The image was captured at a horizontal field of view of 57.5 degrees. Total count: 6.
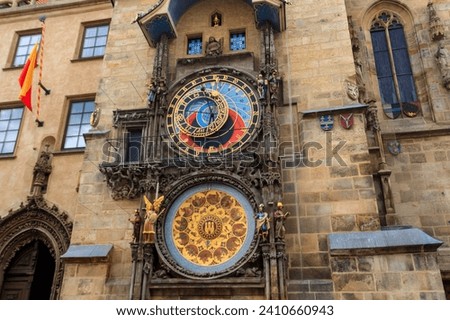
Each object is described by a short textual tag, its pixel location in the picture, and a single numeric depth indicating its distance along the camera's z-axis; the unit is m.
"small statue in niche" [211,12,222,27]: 10.20
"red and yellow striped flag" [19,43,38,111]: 11.22
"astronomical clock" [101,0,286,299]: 7.52
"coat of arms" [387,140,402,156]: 9.67
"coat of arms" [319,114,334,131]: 8.41
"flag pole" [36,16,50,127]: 12.15
